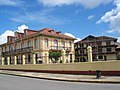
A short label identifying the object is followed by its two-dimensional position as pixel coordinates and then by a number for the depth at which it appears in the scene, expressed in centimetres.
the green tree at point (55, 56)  1783
